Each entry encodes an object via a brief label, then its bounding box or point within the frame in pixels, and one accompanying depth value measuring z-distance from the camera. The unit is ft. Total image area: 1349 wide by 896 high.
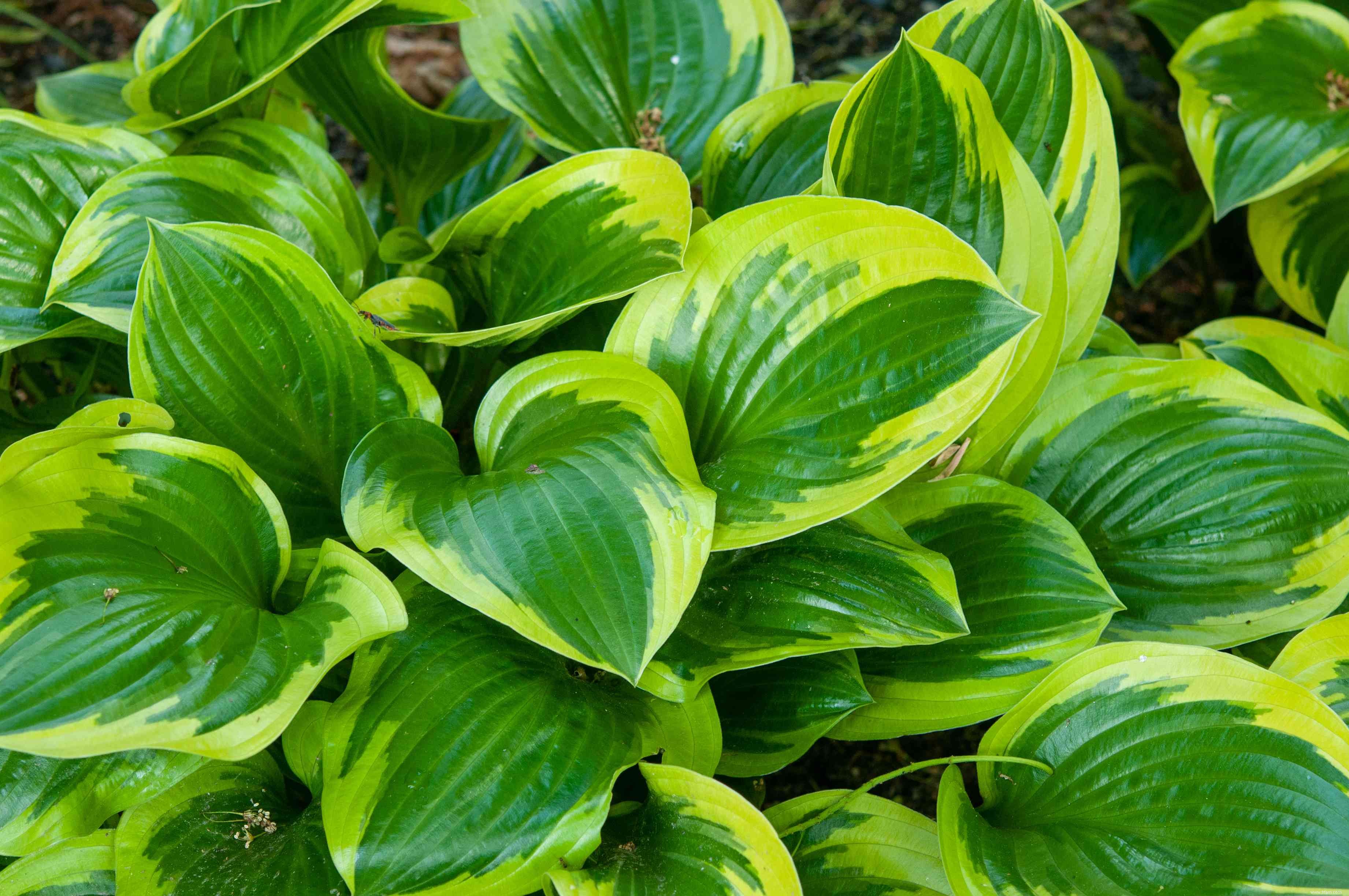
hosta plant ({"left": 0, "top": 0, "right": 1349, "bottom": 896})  4.16
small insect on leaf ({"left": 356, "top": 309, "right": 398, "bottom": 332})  4.51
